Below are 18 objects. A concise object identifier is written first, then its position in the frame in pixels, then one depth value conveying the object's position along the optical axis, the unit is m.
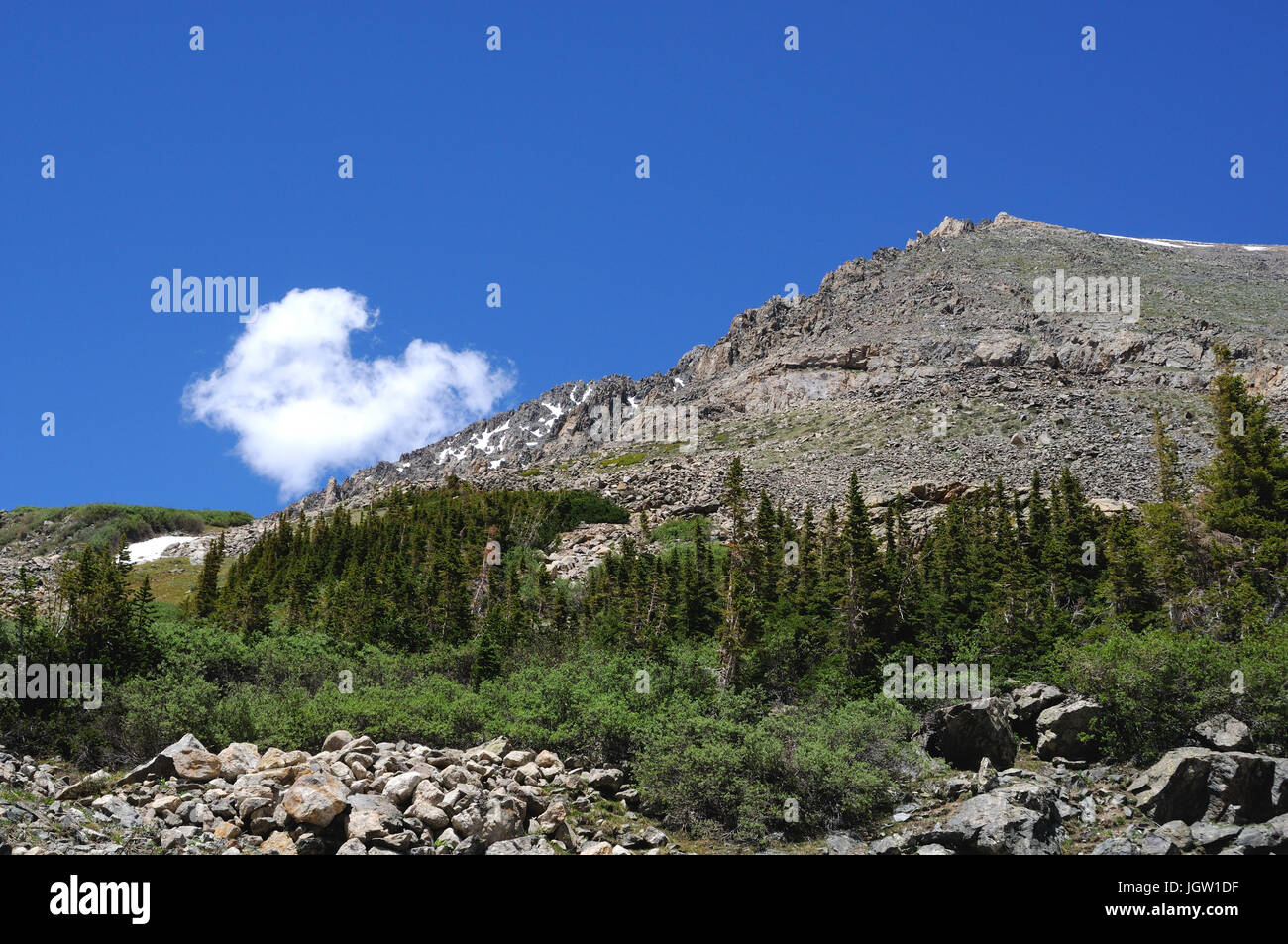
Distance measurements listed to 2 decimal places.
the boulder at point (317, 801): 19.52
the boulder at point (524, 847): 18.88
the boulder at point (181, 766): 23.02
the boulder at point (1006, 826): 20.61
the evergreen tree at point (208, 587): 65.06
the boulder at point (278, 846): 18.70
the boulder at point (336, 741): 28.73
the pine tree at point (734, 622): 40.28
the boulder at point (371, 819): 19.19
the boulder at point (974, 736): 29.88
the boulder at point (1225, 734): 26.64
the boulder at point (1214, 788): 22.78
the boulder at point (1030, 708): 33.47
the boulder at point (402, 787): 21.67
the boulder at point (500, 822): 20.44
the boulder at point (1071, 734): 30.44
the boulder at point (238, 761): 23.81
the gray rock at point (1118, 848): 20.58
